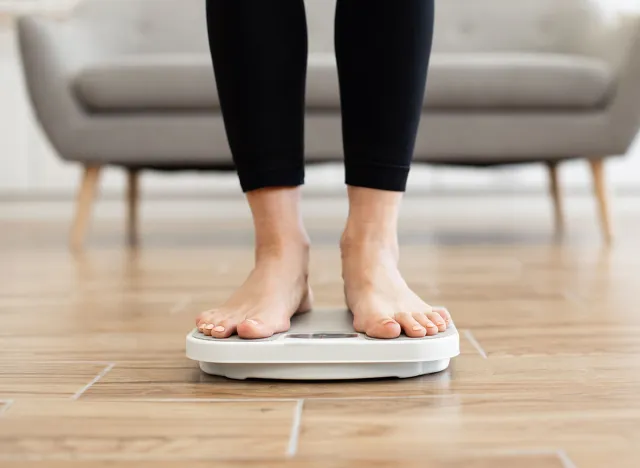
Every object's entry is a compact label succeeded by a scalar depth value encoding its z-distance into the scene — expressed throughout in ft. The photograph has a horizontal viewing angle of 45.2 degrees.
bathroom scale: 2.27
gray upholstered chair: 6.57
